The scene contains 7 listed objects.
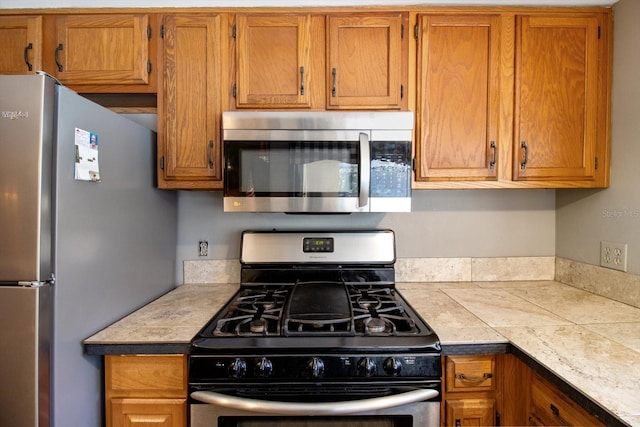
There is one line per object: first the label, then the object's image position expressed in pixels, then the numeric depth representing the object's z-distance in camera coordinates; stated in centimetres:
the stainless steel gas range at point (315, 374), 100
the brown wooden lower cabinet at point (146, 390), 106
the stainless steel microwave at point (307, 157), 137
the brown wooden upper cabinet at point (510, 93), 144
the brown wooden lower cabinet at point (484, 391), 106
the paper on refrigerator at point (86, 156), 100
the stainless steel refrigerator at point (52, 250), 89
